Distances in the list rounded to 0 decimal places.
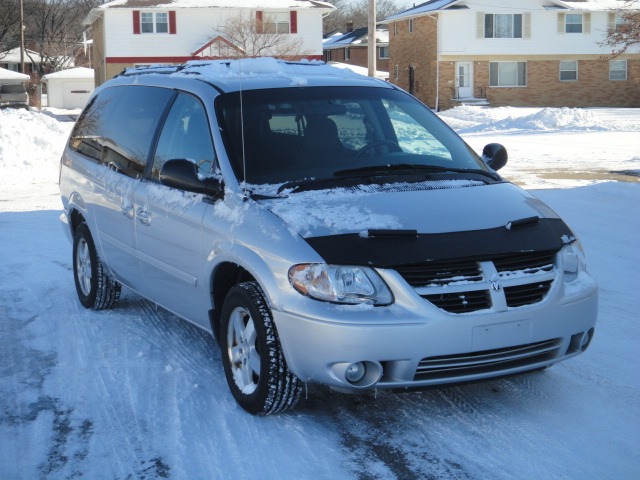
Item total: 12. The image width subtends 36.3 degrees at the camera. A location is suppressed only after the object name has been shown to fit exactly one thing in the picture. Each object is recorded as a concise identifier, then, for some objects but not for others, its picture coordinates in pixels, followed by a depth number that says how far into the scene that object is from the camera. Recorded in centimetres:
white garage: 6431
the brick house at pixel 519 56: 5156
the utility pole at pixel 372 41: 2523
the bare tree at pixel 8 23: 7994
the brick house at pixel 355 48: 8031
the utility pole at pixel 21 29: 6949
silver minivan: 449
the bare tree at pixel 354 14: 11019
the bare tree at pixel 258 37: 4797
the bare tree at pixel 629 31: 2719
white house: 4900
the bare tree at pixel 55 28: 8338
